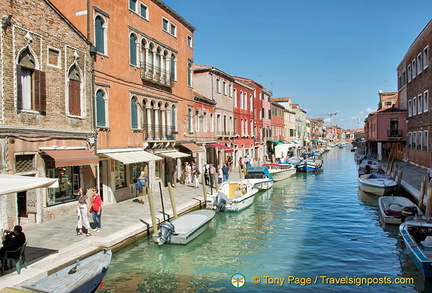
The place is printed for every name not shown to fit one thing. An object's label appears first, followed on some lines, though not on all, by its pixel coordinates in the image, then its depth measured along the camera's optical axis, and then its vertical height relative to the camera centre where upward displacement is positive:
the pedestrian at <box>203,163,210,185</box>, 23.67 -1.96
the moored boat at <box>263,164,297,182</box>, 30.92 -2.70
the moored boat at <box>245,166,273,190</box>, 24.58 -2.55
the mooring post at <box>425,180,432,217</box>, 14.27 -2.60
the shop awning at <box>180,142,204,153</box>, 23.43 -0.36
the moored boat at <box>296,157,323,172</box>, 38.72 -2.79
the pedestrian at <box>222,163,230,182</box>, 24.50 -2.14
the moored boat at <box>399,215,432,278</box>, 9.16 -3.01
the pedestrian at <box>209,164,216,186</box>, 22.01 -1.90
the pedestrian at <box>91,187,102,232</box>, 11.60 -2.21
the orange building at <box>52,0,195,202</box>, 15.68 +3.03
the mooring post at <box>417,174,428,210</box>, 15.96 -2.45
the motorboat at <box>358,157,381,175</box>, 32.38 -2.54
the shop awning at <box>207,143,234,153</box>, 28.57 -0.38
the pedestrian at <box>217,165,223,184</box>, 23.82 -2.40
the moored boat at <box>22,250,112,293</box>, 7.41 -2.95
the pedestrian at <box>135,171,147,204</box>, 16.91 -2.06
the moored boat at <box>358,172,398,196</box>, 21.59 -2.76
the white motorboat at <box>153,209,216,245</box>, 11.85 -3.03
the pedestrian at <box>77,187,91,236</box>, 11.24 -2.27
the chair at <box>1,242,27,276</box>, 8.12 -2.55
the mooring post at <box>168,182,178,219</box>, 14.32 -2.61
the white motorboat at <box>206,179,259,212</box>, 17.55 -2.88
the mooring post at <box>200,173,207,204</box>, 18.17 -2.75
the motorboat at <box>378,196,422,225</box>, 14.16 -2.95
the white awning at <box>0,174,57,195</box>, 7.49 -0.87
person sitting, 8.18 -2.23
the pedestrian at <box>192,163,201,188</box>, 22.51 -2.09
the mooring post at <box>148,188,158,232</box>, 12.56 -2.64
